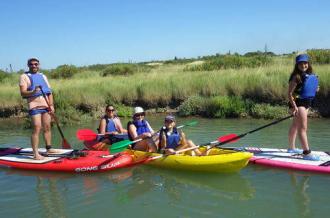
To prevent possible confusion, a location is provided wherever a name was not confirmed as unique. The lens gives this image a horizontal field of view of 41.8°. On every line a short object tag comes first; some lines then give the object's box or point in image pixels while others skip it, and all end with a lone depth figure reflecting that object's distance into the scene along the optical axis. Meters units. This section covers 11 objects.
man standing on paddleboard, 7.93
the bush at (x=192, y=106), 14.82
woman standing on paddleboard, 7.33
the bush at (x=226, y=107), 13.91
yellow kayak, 7.13
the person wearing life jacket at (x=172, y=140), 8.05
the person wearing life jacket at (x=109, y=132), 9.30
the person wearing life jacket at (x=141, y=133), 8.45
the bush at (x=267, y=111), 13.13
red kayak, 7.96
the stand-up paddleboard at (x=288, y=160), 7.14
